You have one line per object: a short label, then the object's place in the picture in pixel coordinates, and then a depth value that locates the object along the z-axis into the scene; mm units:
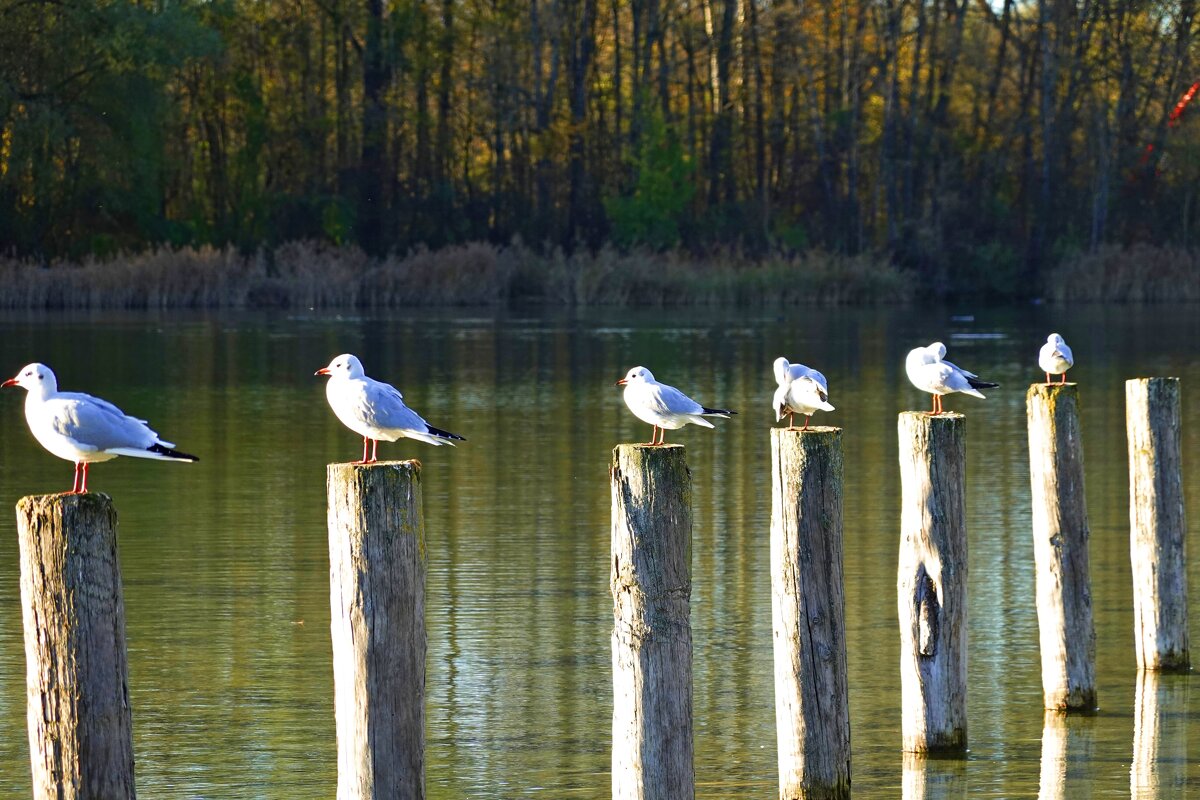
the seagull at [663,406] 17516
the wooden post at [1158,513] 19875
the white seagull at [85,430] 14539
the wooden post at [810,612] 15516
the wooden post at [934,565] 17047
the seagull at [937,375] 20359
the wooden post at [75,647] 12555
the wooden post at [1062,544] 18703
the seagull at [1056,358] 21766
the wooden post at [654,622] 14102
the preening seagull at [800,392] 18109
